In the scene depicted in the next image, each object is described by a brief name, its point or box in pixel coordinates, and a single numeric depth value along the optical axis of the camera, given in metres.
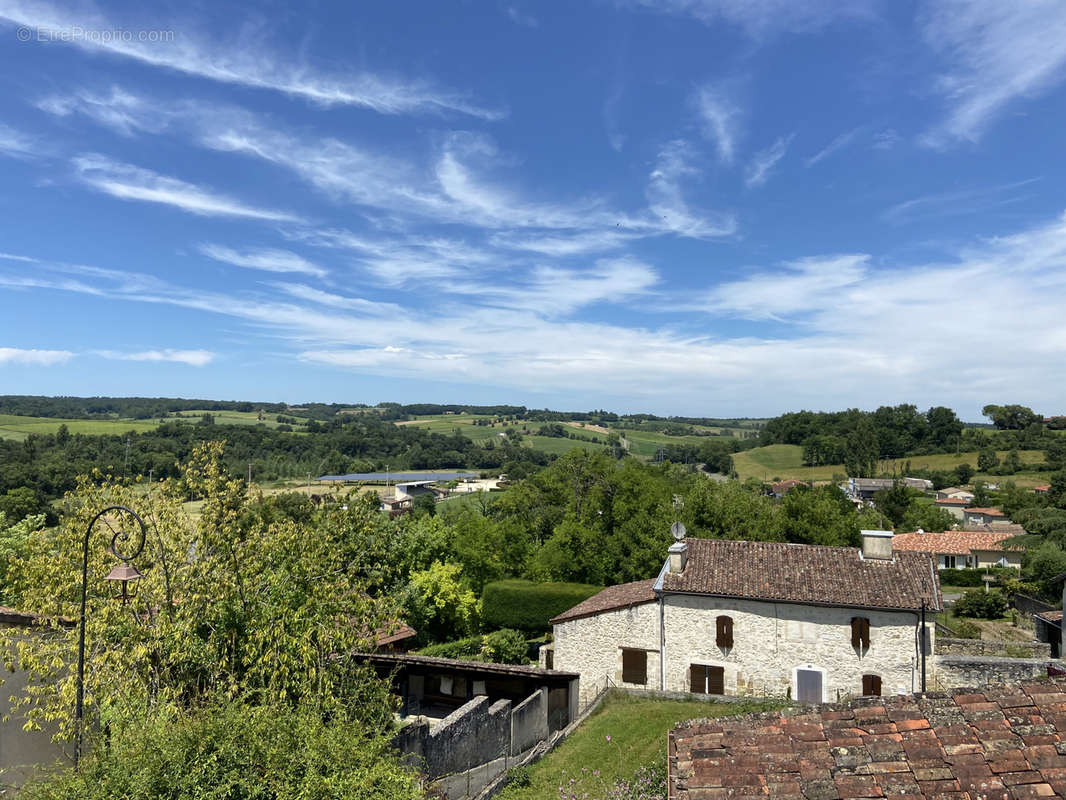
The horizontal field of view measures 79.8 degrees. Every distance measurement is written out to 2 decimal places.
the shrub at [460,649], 31.56
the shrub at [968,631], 33.81
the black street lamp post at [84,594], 10.31
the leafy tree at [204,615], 11.87
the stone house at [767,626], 22.91
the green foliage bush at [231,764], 7.95
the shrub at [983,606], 43.28
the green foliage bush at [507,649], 30.41
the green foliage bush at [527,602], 33.66
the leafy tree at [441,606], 34.94
